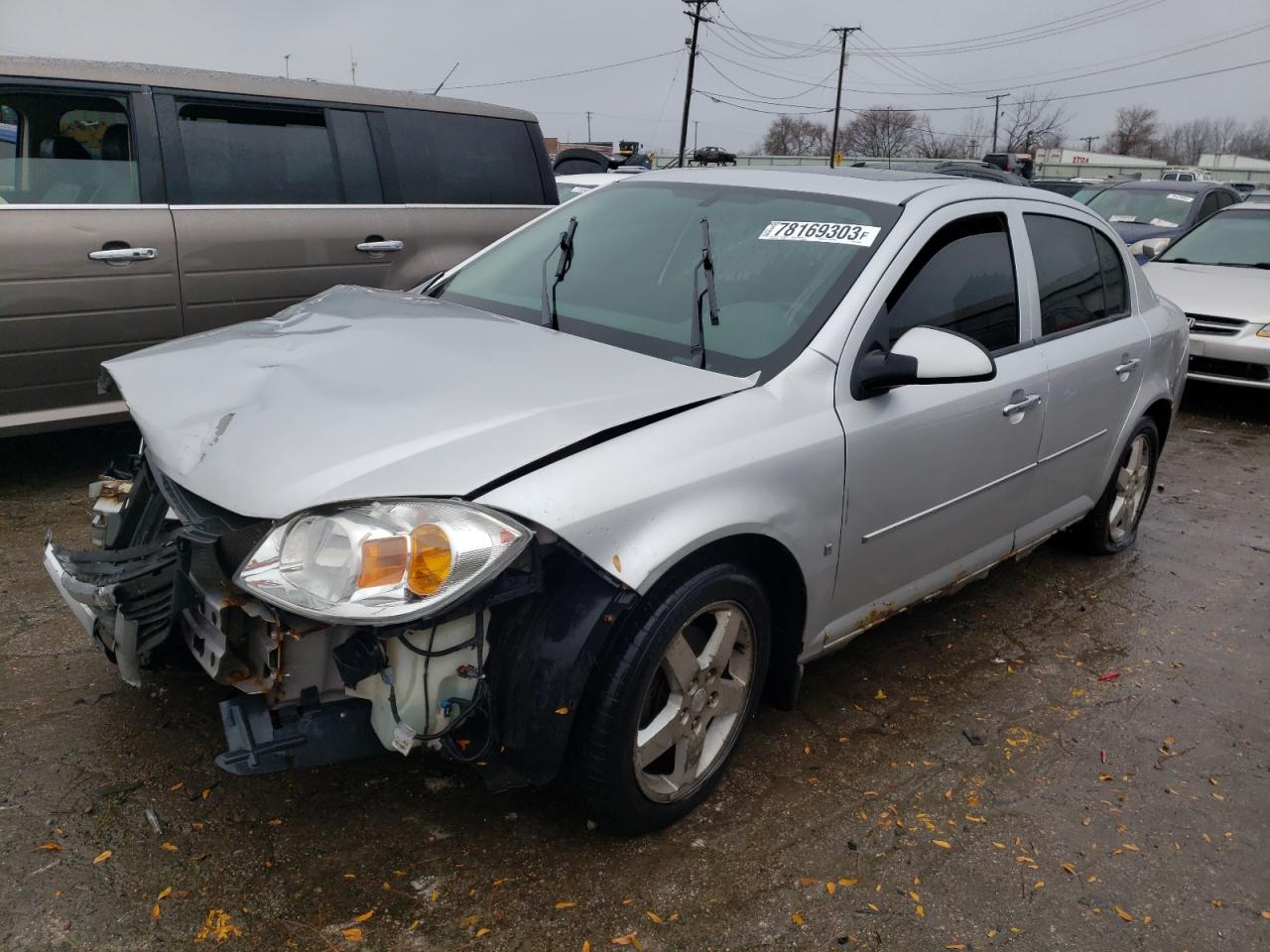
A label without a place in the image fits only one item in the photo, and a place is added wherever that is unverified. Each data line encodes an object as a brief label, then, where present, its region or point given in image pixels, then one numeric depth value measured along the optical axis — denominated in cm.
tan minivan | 453
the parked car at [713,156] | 1461
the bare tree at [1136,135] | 10725
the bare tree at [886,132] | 7719
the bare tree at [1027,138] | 7691
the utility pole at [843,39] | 6178
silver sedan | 216
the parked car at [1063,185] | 2111
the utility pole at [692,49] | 4131
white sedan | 777
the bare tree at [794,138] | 8662
